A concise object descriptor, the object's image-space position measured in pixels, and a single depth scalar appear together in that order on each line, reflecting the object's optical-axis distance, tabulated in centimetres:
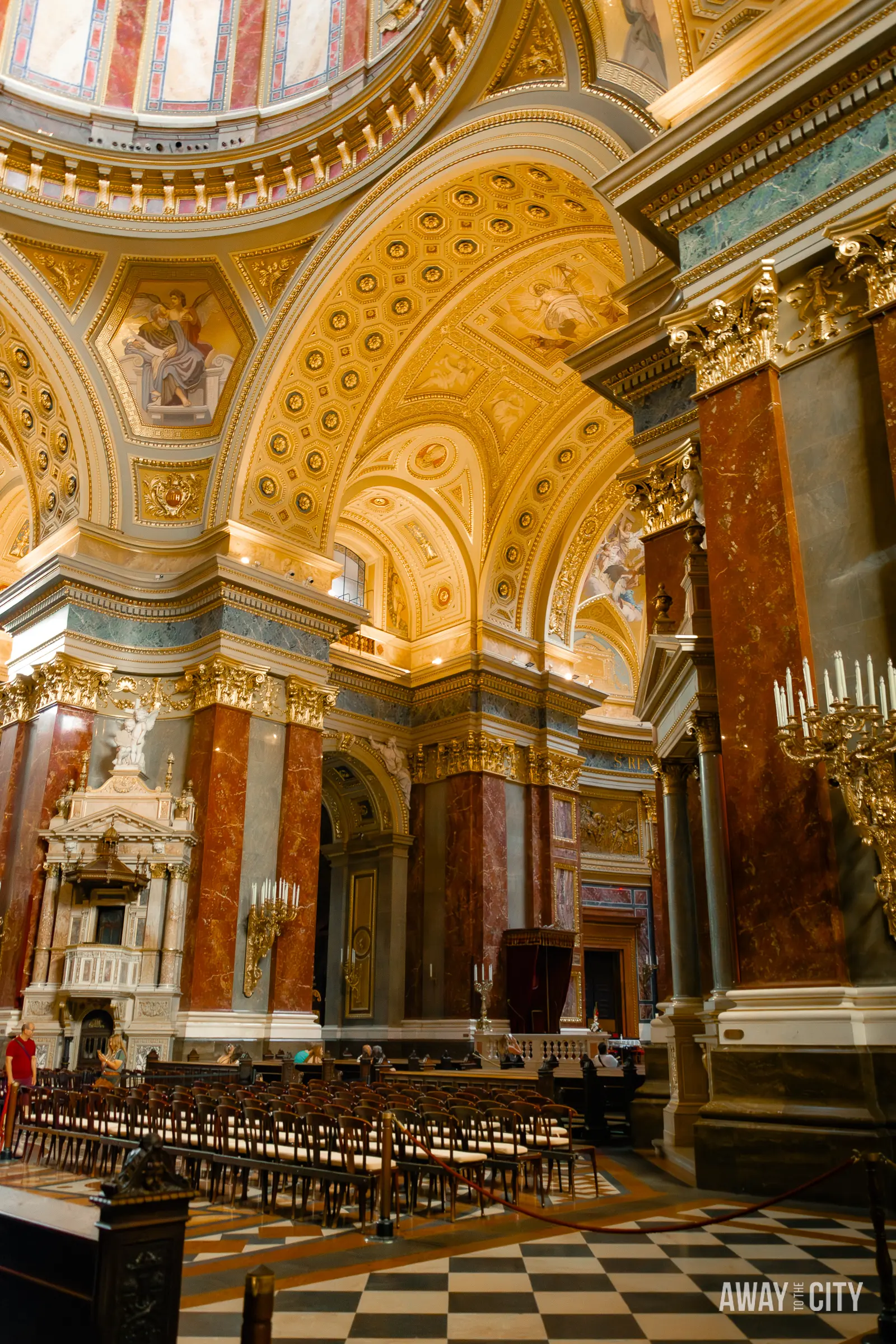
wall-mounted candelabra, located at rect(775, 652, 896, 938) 638
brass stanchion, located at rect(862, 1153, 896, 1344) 366
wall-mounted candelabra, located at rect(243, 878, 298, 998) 1584
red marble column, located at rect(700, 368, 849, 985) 699
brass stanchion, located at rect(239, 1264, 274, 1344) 243
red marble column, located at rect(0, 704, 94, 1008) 1534
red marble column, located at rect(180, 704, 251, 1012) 1535
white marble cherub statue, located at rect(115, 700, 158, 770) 1653
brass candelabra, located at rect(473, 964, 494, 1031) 1856
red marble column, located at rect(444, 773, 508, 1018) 1927
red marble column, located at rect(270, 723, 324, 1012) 1628
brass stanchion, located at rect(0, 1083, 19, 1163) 948
